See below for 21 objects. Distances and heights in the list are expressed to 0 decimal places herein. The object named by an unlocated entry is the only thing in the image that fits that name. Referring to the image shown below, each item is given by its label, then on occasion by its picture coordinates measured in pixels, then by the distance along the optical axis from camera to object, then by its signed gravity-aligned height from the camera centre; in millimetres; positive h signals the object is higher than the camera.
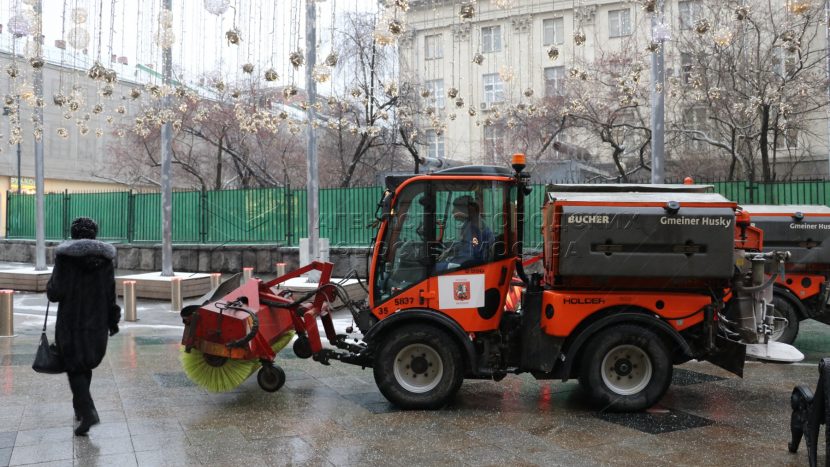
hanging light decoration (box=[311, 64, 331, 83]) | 9484 +2187
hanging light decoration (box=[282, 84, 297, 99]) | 10222 +2098
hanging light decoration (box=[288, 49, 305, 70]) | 8875 +2250
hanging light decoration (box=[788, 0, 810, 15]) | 8195 +2671
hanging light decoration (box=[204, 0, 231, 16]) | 9102 +2996
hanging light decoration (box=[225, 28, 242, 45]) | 8594 +2456
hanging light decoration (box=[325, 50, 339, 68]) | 9383 +2352
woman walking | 5953 -653
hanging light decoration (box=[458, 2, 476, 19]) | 8234 +2643
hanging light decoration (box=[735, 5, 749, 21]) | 8291 +2631
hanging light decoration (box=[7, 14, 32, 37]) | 11484 +3546
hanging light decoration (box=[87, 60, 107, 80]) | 9234 +2176
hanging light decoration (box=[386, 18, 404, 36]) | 8336 +2483
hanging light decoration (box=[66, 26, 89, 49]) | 9516 +2727
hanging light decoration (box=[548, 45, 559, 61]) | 9469 +2462
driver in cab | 6934 -86
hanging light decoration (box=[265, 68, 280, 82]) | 9141 +2102
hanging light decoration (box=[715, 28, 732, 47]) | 8930 +2502
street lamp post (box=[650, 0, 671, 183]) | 11383 +1961
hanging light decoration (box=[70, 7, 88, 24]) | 9266 +2944
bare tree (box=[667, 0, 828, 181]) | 16500 +3885
